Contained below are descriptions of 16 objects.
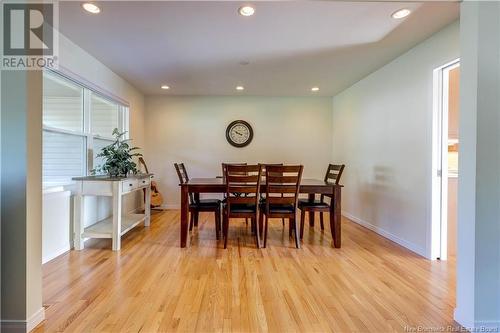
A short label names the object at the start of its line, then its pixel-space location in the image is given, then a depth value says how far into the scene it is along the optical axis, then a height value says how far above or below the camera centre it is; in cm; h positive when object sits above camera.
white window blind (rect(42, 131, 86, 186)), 288 +6
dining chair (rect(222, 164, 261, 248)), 308 -33
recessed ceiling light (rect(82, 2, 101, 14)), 224 +132
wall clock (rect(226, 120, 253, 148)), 552 +63
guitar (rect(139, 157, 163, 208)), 523 -67
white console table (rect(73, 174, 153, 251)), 307 -44
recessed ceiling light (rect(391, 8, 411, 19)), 231 +133
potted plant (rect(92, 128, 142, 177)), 330 +1
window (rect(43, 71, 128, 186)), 290 +42
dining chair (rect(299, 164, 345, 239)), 332 -52
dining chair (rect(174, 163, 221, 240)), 344 -55
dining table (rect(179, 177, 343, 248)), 316 -36
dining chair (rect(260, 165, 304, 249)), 308 -33
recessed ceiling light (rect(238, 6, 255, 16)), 228 +132
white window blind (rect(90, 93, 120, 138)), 369 +70
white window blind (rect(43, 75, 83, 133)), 288 +67
